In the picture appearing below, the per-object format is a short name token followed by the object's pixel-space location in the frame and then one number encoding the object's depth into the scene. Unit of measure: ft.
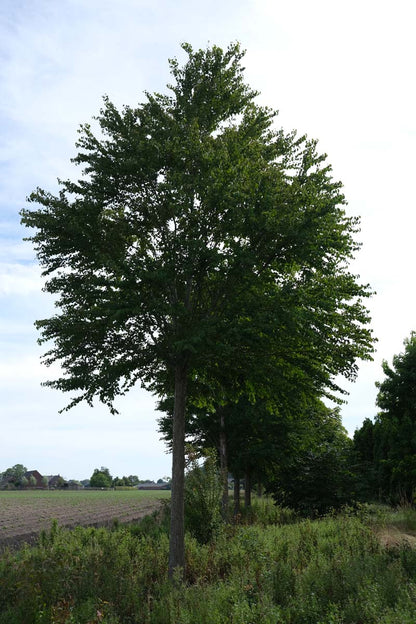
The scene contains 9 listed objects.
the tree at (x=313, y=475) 74.08
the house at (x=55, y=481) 552.00
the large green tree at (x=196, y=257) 37.86
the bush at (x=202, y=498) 53.06
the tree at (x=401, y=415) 88.17
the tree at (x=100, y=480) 606.14
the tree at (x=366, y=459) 76.33
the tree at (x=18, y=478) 515.09
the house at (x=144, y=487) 567.18
